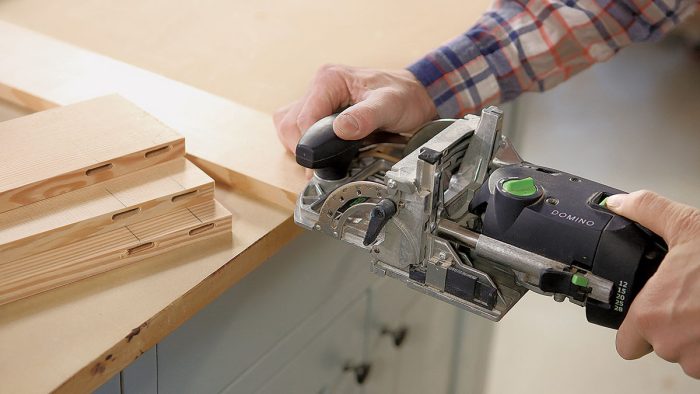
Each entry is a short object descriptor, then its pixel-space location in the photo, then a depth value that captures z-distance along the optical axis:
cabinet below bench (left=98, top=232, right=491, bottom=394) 0.97
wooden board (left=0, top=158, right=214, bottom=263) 0.87
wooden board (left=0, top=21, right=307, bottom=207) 1.06
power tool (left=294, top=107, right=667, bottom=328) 0.79
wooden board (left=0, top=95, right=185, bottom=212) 0.92
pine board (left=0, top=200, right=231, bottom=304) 0.86
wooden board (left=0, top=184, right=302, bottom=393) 0.78
